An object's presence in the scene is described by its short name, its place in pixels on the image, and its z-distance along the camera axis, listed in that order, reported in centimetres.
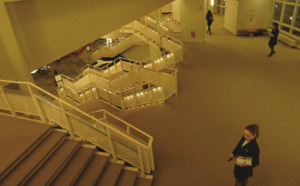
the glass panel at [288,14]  1231
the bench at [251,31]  1413
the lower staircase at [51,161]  340
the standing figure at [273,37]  1007
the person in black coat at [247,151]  348
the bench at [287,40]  1147
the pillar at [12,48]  347
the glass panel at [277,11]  1343
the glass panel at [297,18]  1168
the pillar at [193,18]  1333
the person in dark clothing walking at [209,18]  1509
